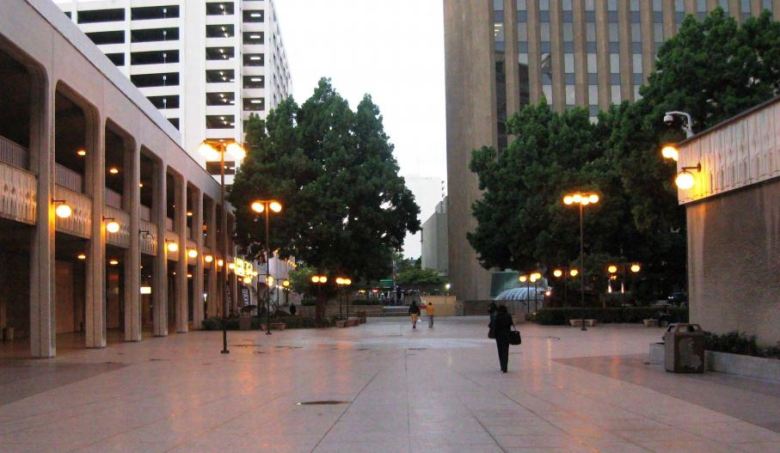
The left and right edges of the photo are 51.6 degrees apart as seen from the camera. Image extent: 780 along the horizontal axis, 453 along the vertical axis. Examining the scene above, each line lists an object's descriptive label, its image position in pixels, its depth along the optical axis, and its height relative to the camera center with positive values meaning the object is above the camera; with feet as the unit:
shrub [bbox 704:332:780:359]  53.43 -5.46
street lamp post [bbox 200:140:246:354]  87.56 +13.89
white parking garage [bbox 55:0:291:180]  294.46 +82.06
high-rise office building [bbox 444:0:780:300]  258.57 +69.52
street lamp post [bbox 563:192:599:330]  137.80 +11.91
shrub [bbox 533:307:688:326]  153.07 -8.83
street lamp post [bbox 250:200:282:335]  129.29 +11.30
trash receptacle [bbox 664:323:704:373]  55.47 -5.84
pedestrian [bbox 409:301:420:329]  148.83 -7.14
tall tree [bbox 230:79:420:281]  160.35 +17.46
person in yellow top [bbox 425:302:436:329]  152.70 -7.53
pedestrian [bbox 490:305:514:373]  60.08 -4.52
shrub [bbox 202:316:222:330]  145.97 -8.83
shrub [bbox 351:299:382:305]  305.32 -11.29
